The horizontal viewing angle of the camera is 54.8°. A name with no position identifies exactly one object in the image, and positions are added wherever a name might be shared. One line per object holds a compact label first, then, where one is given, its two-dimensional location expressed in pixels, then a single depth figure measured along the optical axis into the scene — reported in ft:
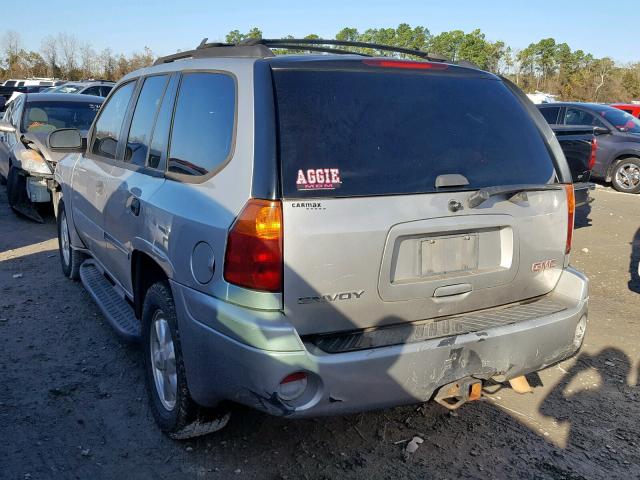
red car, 59.57
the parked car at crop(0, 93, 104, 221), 28.09
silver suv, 8.55
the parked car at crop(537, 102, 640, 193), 41.91
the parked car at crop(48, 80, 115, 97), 65.80
